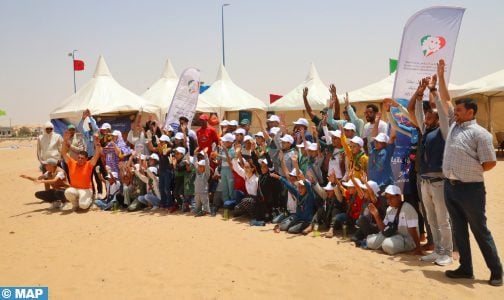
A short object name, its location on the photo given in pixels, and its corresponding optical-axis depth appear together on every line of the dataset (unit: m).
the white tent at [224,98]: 17.91
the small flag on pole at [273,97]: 22.68
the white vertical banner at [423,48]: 5.27
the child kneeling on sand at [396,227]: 5.18
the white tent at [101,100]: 14.85
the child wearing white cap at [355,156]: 6.24
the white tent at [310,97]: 18.70
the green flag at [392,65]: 19.91
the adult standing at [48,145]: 9.68
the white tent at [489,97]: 15.81
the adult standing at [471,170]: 3.97
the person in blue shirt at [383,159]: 5.71
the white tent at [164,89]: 18.41
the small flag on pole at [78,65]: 24.78
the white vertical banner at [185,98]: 9.38
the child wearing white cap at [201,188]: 7.91
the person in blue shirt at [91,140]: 9.49
